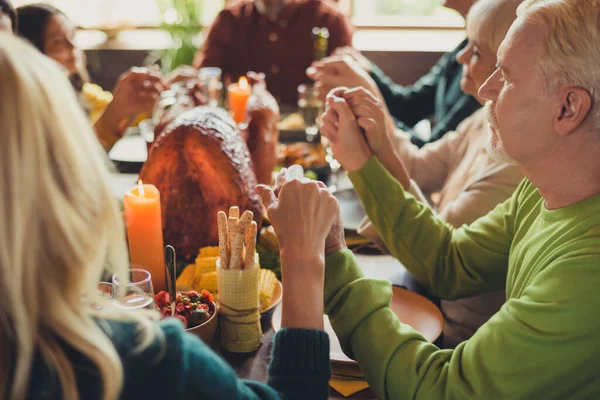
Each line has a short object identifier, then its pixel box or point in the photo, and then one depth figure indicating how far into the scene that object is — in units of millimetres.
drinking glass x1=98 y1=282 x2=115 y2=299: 1118
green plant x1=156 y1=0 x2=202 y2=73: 4289
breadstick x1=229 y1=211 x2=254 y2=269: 1065
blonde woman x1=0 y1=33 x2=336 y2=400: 592
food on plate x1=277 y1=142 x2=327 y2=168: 2090
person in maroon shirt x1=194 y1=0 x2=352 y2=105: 3686
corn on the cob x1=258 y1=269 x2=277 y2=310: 1213
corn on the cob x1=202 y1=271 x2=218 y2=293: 1251
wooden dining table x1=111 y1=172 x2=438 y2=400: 1070
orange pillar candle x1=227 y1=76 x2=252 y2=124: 2079
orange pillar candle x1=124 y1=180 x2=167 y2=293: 1268
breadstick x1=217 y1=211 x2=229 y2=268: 1082
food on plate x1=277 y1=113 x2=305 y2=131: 2449
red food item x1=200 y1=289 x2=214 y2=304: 1135
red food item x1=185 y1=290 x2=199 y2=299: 1146
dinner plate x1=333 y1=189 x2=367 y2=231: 1734
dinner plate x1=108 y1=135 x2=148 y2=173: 2148
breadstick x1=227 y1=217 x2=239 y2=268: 1070
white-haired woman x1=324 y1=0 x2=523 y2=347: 1499
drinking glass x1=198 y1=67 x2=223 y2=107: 2154
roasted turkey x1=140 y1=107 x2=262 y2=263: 1372
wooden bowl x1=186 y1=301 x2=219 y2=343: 1061
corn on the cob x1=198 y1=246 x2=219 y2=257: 1331
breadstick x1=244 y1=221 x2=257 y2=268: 1076
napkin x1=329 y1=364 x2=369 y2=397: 1063
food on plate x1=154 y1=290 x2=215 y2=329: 1089
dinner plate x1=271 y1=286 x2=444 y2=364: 1155
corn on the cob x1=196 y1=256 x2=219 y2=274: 1283
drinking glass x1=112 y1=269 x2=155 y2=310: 1010
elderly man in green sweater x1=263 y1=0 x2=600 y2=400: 936
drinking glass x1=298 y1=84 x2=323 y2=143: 2182
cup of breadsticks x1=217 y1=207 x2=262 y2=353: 1084
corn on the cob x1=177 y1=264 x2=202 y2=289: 1282
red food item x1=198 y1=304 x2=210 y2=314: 1104
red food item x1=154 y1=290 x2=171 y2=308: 1148
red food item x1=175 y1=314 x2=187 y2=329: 1074
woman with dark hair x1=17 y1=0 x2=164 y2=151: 2178
